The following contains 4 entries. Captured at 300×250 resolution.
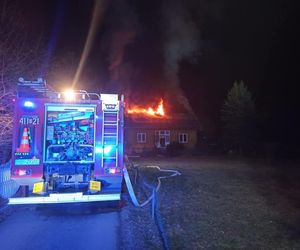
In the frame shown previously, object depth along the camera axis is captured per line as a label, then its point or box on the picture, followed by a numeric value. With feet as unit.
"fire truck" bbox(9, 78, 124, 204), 18.02
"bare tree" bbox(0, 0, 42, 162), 23.98
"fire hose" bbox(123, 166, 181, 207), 20.49
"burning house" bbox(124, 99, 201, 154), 88.46
